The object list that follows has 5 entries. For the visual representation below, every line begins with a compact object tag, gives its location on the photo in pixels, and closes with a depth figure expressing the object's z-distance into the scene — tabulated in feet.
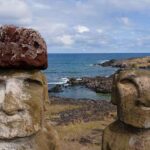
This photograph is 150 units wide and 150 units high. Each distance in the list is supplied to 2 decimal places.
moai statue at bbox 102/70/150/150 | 9.08
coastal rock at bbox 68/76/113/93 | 75.05
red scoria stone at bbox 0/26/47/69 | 7.58
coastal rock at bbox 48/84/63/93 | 76.85
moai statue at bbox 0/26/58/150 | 7.61
